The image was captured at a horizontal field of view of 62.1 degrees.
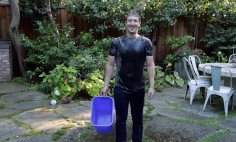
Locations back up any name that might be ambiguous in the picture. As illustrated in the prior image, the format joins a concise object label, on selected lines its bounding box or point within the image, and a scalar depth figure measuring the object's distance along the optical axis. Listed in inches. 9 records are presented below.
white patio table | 115.9
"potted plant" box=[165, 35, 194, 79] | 189.2
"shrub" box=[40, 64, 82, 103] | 133.2
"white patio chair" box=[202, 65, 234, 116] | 113.2
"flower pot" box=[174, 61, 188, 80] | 189.6
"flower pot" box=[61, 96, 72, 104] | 128.4
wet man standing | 74.3
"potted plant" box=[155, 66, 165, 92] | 158.8
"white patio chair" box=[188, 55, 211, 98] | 135.5
